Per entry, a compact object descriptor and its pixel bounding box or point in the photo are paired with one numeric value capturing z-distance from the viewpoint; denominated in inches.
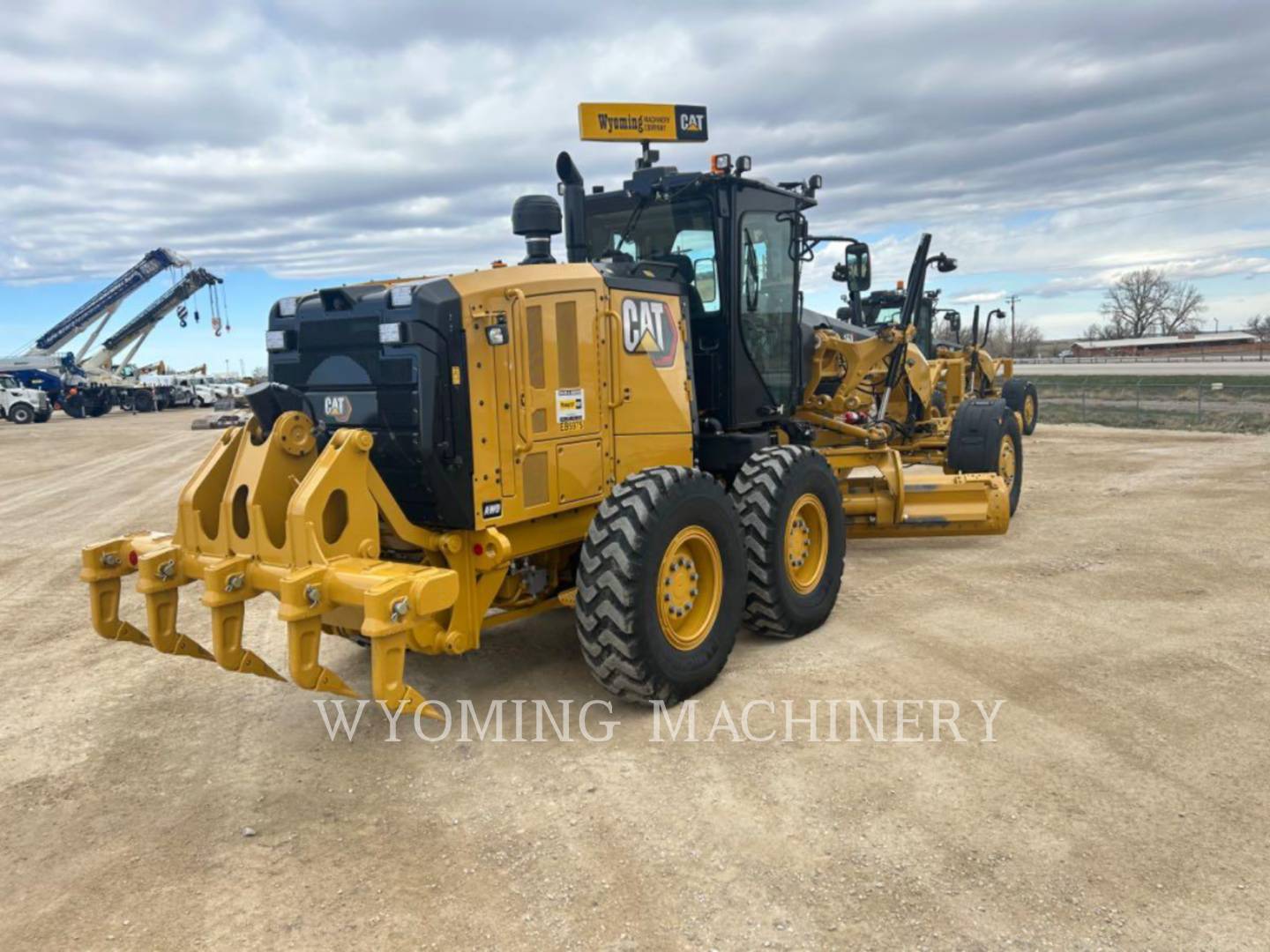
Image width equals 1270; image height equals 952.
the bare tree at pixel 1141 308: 3553.2
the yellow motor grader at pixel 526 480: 165.6
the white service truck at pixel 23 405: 1417.3
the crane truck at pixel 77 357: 1623.2
